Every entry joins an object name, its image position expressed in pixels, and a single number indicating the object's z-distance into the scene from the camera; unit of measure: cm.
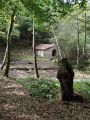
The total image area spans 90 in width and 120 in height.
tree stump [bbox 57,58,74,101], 473
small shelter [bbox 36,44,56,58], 3198
